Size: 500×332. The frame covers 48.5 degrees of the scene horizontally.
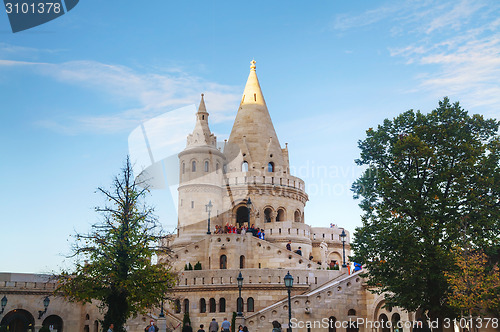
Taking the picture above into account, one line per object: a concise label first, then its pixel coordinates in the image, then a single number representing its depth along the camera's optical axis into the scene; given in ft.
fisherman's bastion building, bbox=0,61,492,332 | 99.25
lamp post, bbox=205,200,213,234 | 150.10
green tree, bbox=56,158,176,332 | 75.66
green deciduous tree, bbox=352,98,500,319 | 76.23
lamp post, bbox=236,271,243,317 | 88.32
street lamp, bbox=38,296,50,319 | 96.97
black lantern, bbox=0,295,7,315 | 100.07
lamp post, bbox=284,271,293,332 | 72.23
